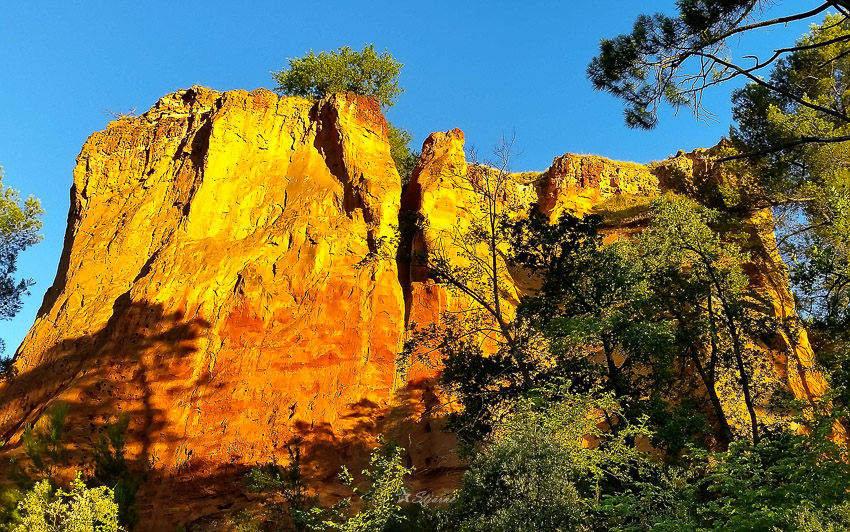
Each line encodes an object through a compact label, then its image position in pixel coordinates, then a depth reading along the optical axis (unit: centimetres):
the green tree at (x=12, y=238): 2336
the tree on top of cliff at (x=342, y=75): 3438
